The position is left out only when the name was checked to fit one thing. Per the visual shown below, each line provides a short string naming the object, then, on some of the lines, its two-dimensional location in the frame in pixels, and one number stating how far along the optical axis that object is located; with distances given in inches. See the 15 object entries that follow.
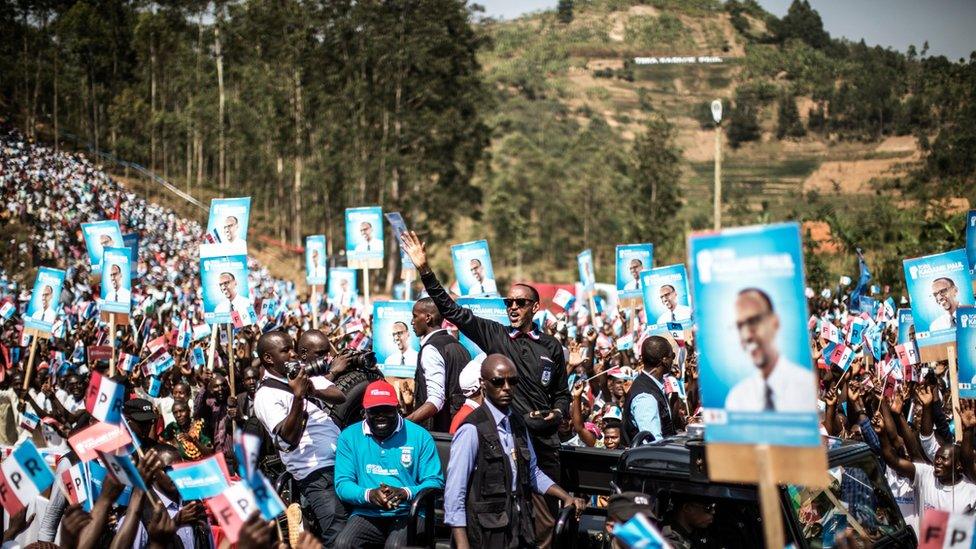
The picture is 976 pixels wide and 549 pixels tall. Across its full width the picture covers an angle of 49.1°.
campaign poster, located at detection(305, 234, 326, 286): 843.4
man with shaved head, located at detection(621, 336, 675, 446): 298.2
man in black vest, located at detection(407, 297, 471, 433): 323.6
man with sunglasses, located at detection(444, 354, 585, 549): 225.3
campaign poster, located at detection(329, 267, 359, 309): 884.6
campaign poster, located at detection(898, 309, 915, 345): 484.8
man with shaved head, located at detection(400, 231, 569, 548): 263.6
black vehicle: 204.4
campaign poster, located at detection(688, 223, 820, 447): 140.9
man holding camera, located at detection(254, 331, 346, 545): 264.5
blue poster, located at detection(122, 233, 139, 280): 770.2
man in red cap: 250.7
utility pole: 864.1
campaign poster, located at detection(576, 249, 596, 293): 842.8
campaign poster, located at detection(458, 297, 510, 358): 451.2
